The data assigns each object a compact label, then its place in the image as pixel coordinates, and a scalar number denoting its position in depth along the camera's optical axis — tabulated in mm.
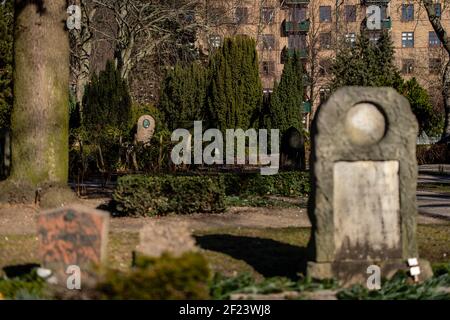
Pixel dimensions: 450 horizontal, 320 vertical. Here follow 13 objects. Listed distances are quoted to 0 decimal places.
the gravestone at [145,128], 22969
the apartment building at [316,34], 37625
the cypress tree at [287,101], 31219
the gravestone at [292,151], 18984
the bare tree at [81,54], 30688
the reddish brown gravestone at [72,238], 5828
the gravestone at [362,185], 6852
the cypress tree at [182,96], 31531
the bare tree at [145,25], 29203
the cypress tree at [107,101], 28641
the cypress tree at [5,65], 25969
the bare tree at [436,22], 22564
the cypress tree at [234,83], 30625
